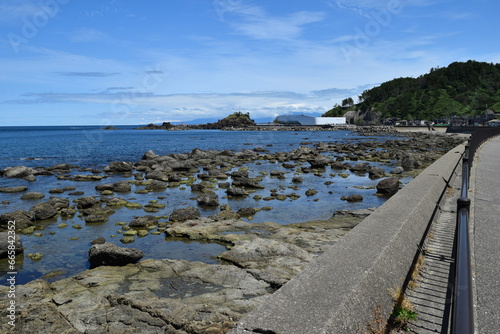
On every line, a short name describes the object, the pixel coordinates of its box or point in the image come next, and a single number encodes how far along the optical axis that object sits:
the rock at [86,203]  18.72
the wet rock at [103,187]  24.39
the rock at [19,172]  31.88
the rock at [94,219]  16.17
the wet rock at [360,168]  31.49
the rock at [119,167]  34.50
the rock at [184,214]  15.89
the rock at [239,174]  27.81
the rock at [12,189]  24.33
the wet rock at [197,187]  23.70
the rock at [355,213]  15.22
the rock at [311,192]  21.32
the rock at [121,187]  23.96
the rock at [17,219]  15.21
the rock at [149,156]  42.56
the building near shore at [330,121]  198.38
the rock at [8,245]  11.37
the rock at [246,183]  24.39
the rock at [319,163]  34.33
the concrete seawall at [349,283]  4.01
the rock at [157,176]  27.44
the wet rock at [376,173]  28.10
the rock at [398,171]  29.34
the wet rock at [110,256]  10.34
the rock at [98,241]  13.01
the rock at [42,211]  16.53
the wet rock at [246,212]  16.78
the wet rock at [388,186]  21.06
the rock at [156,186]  24.61
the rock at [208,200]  18.94
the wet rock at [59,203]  18.62
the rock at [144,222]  15.12
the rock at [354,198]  19.33
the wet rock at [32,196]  22.11
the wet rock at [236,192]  21.41
